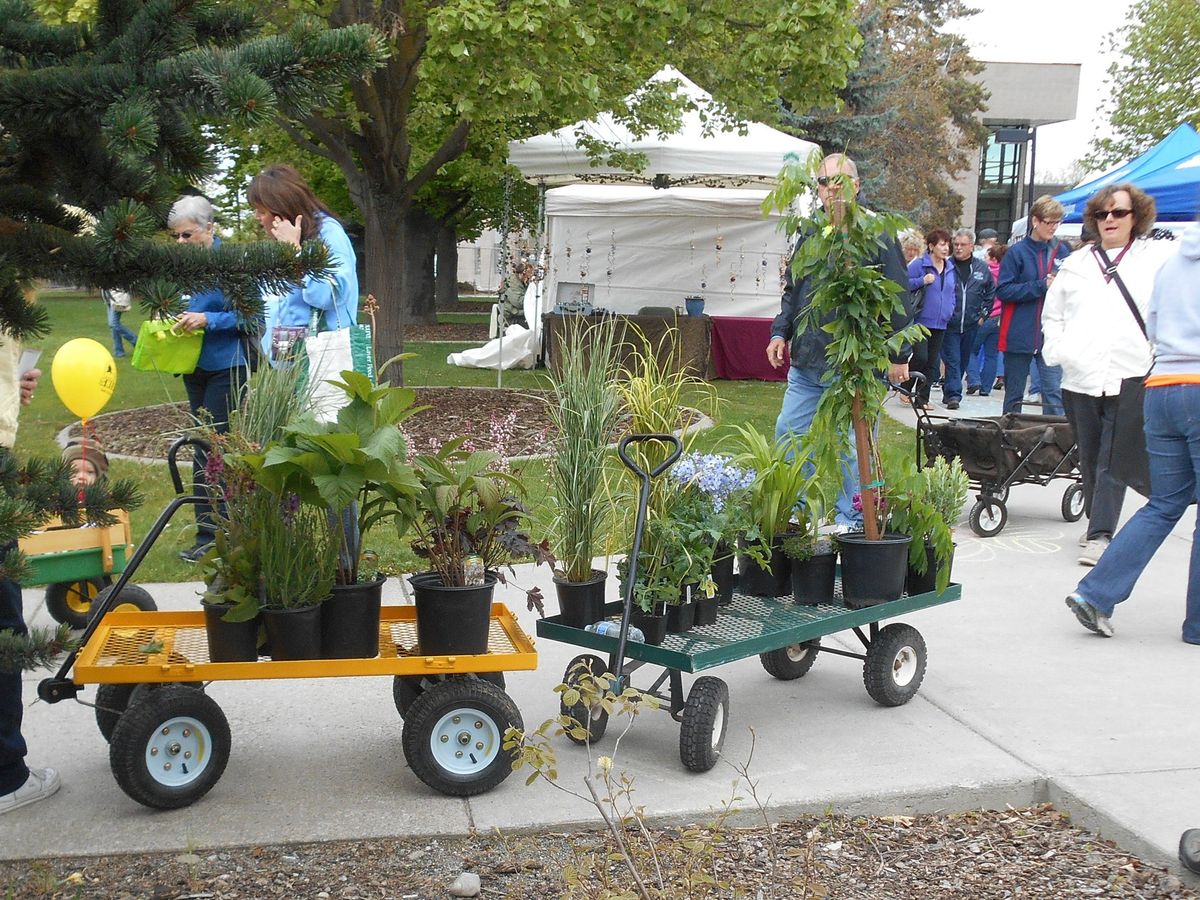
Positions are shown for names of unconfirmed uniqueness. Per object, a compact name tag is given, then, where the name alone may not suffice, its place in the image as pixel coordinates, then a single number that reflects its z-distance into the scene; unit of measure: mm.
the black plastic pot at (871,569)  4570
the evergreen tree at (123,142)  2230
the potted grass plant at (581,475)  4215
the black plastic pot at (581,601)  4242
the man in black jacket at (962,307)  14781
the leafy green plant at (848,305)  4523
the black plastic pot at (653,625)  4141
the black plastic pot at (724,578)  4492
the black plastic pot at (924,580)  4816
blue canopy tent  14547
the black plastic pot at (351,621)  3836
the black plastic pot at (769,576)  4723
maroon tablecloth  17625
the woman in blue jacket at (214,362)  5918
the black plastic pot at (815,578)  4656
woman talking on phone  5129
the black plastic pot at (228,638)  3758
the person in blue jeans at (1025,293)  11258
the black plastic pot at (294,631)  3741
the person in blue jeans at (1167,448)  5406
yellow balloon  6020
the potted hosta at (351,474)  3574
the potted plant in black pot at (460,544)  3865
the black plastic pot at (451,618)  3848
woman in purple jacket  14078
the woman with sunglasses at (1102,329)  6812
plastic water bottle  4133
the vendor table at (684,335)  16625
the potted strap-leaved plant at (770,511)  4605
